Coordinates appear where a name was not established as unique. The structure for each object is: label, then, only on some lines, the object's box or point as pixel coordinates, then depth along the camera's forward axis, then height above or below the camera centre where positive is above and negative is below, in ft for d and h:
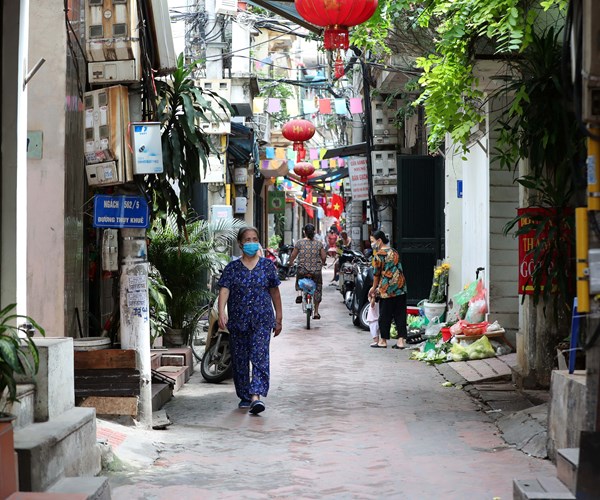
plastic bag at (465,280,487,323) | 46.93 -2.66
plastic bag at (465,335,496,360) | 43.70 -4.41
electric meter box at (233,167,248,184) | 92.79 +7.61
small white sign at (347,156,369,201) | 91.81 +7.14
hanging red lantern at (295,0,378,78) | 32.86 +8.18
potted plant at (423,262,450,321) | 56.49 -2.51
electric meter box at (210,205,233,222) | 71.75 +3.19
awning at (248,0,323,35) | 39.37 +9.98
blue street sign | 28.22 +1.28
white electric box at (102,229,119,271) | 29.07 +0.15
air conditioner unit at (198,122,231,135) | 77.61 +10.04
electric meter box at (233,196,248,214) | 93.97 +4.75
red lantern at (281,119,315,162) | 84.84 +10.79
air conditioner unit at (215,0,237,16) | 75.46 +19.27
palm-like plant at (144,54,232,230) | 30.89 +3.66
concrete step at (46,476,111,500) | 18.38 -4.48
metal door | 64.34 +2.29
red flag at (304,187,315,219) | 196.44 +11.54
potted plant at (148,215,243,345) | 43.27 -0.74
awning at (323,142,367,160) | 87.66 +9.42
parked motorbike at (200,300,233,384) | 39.27 -4.18
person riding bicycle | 64.90 -0.31
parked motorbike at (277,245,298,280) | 117.08 -0.91
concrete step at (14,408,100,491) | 17.94 -3.88
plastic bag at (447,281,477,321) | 49.62 -2.45
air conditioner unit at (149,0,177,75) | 30.81 +6.97
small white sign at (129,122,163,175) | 28.04 +3.12
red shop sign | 33.06 +0.06
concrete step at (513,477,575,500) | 16.97 -4.30
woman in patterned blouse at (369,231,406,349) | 50.90 -1.68
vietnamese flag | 178.09 +8.91
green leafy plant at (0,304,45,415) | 17.16 -1.89
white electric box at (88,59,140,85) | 28.27 +5.35
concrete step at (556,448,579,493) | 17.06 -3.91
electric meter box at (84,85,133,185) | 28.12 +3.48
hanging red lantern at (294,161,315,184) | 113.70 +9.93
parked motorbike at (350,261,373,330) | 58.65 -2.63
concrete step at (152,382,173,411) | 32.24 -4.84
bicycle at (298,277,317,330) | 63.21 -2.53
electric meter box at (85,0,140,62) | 28.12 +6.50
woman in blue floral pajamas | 33.19 -2.06
